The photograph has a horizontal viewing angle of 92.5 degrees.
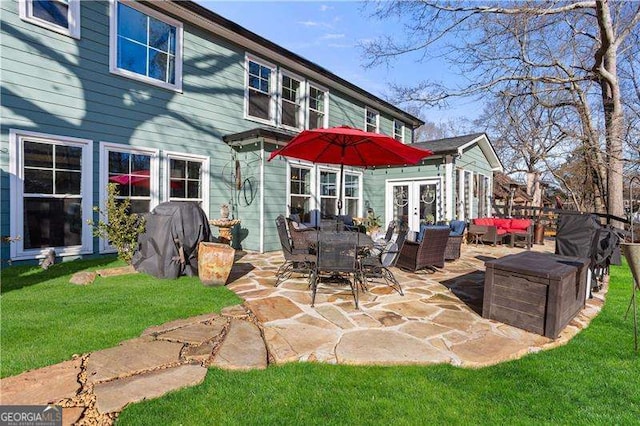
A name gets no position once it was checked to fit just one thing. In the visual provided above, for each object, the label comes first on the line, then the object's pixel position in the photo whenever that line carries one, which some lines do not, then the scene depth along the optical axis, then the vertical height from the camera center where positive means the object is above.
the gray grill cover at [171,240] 5.15 -0.56
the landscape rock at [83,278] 4.68 -1.10
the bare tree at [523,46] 7.93 +4.83
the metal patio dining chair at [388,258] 4.74 -0.77
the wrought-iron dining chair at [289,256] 4.96 -0.78
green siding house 5.48 +1.89
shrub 5.61 -0.39
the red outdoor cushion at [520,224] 10.10 -0.43
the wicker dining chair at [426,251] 5.59 -0.79
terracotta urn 4.69 -0.84
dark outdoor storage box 3.13 -0.89
